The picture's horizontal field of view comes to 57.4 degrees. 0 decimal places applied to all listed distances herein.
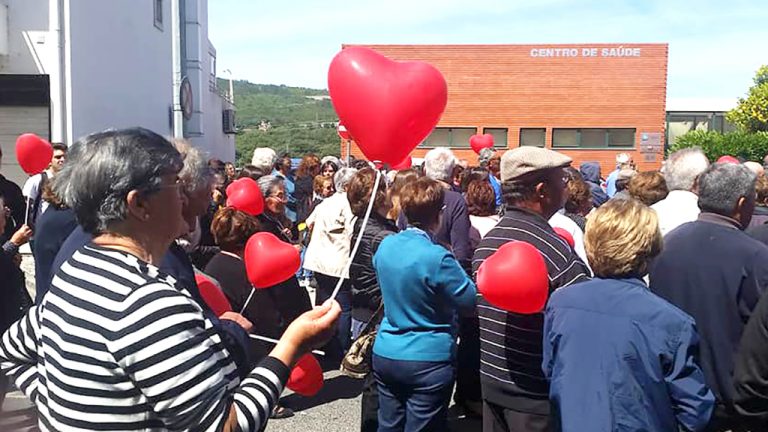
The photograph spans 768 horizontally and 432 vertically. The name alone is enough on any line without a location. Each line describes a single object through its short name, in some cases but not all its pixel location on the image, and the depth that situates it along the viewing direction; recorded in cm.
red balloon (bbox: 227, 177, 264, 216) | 489
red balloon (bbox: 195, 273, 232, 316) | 266
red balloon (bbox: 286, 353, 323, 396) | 269
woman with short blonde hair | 246
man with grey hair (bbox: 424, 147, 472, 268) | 529
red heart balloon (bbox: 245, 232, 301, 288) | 338
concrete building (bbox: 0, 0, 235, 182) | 1246
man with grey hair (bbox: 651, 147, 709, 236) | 449
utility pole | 1937
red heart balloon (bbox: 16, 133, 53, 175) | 674
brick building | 3450
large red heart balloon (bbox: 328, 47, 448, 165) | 322
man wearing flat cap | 309
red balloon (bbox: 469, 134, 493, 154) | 1130
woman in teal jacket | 335
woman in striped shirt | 154
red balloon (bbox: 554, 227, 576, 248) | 393
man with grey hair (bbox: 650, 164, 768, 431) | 319
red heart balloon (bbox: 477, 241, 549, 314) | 279
